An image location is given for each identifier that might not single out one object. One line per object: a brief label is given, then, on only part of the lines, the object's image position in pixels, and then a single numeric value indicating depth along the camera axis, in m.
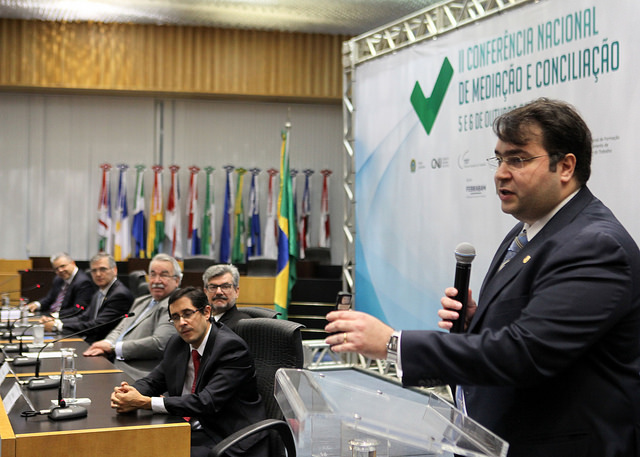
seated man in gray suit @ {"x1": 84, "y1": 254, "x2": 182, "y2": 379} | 5.04
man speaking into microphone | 1.37
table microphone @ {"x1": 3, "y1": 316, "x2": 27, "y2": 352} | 4.95
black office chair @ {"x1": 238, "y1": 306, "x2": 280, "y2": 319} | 4.16
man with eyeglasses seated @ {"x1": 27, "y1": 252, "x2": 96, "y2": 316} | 7.89
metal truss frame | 6.01
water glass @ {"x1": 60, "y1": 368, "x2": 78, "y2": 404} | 3.20
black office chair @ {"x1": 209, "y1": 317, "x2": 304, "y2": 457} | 3.36
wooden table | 2.55
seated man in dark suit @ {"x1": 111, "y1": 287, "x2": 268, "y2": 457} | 3.20
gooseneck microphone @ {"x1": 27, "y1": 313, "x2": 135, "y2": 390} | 3.47
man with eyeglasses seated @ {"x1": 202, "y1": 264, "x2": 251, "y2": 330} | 4.79
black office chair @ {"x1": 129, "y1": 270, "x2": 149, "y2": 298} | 6.95
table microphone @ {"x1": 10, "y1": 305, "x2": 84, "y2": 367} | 4.30
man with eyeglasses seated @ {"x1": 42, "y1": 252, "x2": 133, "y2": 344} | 6.57
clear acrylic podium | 1.30
